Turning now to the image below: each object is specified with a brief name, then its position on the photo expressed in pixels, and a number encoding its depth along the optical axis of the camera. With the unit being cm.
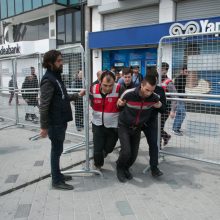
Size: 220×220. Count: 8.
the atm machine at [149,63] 1237
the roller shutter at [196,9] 1010
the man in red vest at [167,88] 466
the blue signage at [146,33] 959
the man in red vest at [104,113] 402
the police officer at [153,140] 411
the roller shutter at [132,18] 1199
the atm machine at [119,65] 1352
